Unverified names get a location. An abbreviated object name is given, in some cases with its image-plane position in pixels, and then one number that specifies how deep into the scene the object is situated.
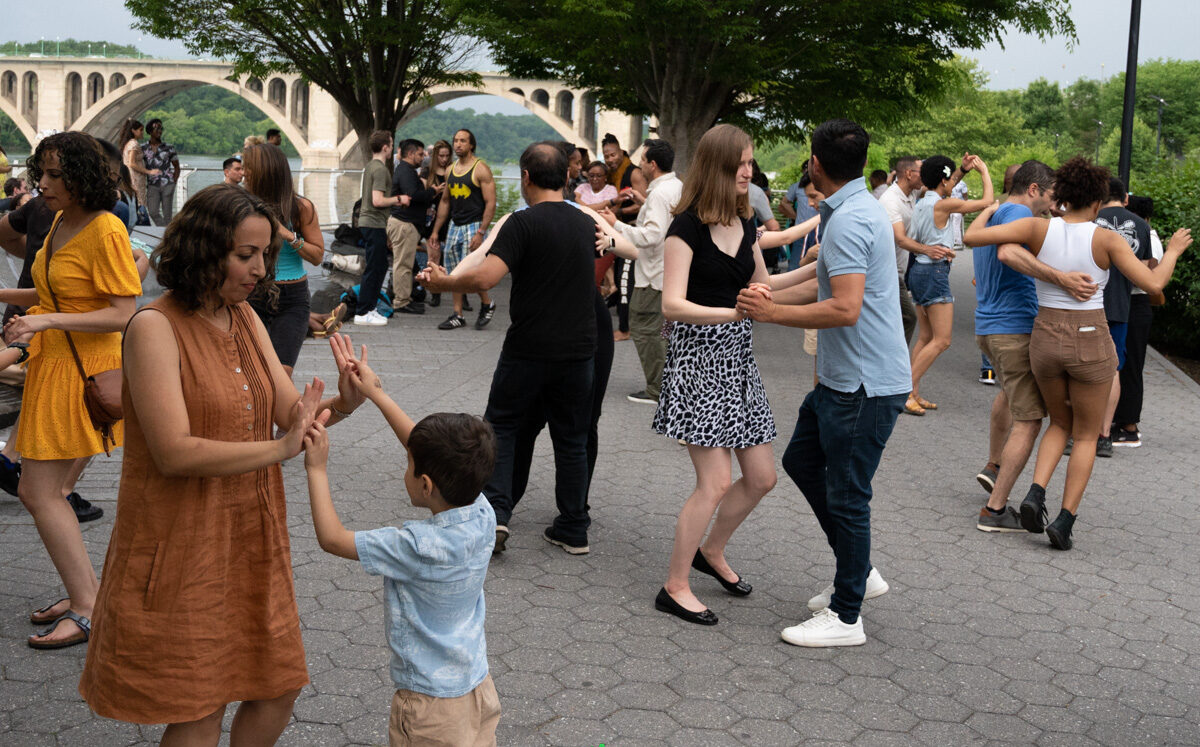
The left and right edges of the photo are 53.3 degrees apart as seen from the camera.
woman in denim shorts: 8.79
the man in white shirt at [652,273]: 7.57
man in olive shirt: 12.62
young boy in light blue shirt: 2.71
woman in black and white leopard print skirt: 4.54
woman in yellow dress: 3.97
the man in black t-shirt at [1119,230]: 7.96
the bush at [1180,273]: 12.46
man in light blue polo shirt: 4.15
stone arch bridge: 57.75
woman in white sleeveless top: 5.74
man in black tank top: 12.20
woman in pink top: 11.04
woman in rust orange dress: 2.57
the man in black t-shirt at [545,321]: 5.04
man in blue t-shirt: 6.02
